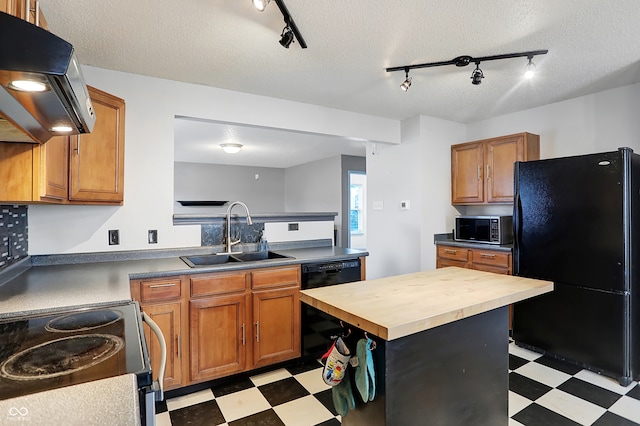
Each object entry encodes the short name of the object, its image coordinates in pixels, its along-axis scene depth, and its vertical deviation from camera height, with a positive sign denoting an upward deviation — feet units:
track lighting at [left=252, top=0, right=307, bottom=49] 5.38 +3.39
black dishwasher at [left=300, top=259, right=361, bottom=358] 8.55 -2.59
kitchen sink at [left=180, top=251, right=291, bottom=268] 8.72 -1.16
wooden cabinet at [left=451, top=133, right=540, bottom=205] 11.10 +1.72
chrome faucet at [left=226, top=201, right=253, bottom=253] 9.25 -0.49
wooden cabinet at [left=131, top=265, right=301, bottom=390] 6.93 -2.35
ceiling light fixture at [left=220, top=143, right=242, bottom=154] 16.94 +3.48
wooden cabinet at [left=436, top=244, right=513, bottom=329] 10.36 -1.48
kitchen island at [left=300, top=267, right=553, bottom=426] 4.16 -1.81
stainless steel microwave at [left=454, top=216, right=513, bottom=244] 10.89 -0.51
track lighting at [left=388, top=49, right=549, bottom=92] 7.41 +3.51
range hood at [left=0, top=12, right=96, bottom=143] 2.34 +1.09
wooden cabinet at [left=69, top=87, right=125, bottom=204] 6.52 +1.21
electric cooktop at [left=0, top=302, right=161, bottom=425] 2.55 -1.24
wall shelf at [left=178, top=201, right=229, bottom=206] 22.21 +0.82
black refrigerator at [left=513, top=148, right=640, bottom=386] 7.57 -1.04
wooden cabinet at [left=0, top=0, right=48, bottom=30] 3.35 +2.29
